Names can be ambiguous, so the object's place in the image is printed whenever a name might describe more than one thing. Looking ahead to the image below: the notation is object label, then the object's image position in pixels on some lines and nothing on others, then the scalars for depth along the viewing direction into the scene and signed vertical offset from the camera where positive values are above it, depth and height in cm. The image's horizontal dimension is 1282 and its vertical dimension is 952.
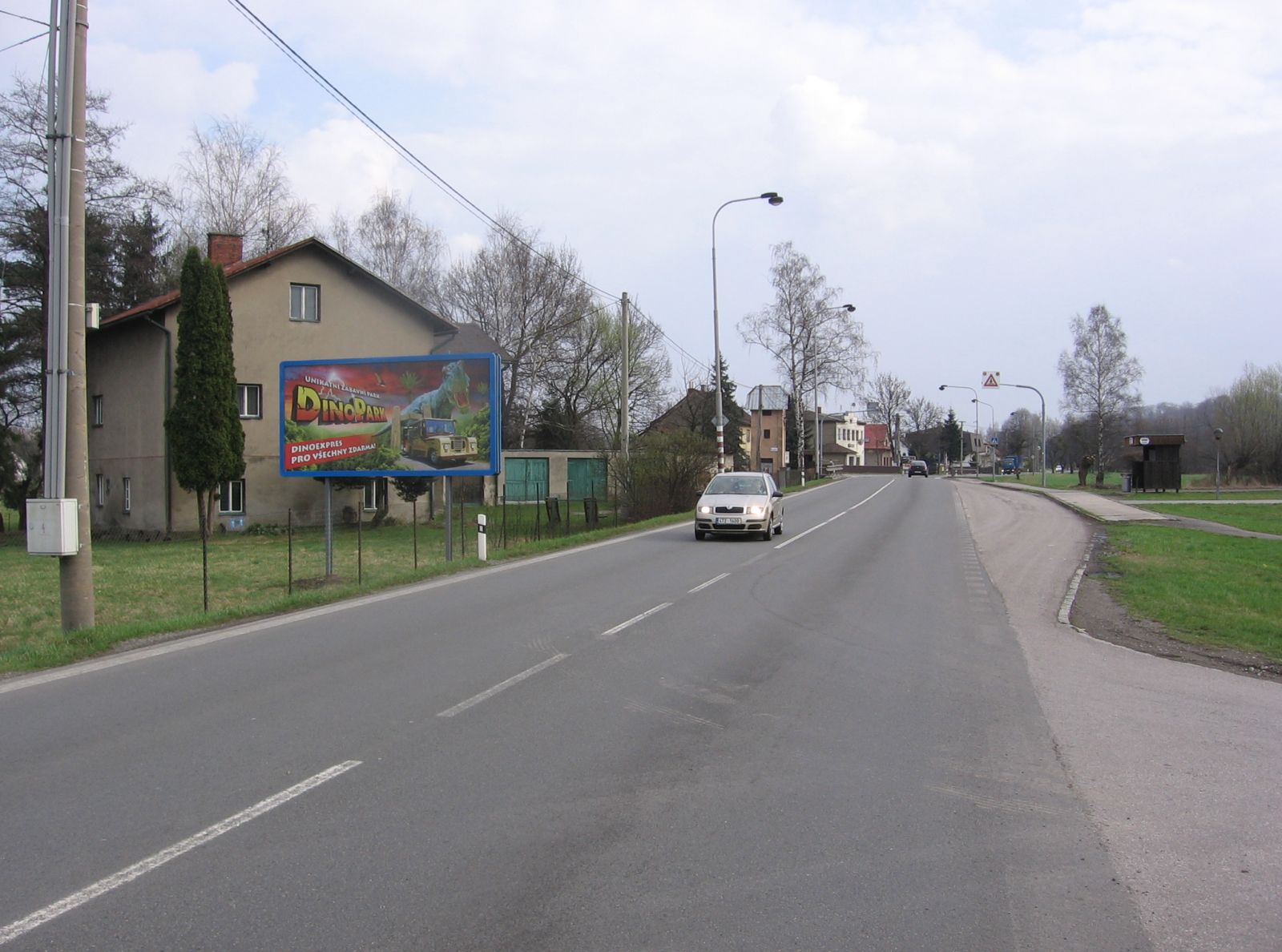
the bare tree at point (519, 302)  5041 +833
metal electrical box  1000 -61
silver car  2188 -100
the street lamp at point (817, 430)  5946 +229
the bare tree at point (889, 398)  11956 +770
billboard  1772 +85
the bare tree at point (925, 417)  13071 +610
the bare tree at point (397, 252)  5162 +1112
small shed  4731 +1
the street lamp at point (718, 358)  3231 +363
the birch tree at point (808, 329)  6022 +819
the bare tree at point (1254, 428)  5856 +196
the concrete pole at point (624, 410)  2985 +161
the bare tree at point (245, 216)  4366 +1110
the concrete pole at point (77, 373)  1027 +96
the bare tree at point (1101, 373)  6869 +612
